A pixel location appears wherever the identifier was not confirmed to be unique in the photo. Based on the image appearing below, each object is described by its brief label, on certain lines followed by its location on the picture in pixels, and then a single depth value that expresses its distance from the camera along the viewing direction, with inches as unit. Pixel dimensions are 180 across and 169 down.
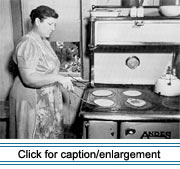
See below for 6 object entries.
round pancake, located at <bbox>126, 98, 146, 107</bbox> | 78.1
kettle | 84.4
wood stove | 73.0
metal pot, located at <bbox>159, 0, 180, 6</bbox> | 80.1
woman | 70.0
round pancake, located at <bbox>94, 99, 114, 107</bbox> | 77.5
